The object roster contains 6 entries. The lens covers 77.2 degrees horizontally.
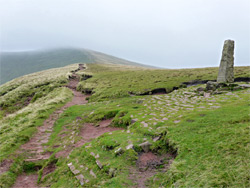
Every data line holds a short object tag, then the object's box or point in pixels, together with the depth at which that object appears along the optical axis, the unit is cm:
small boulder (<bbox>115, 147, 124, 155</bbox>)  853
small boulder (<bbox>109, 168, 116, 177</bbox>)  713
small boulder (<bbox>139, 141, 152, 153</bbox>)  870
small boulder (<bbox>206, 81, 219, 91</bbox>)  1980
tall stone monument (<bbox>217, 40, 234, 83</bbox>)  2132
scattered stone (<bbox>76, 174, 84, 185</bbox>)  723
